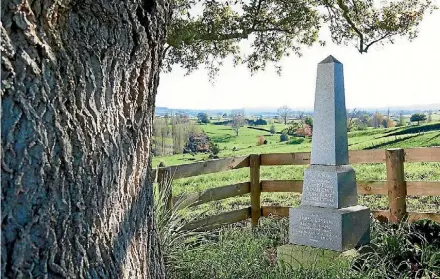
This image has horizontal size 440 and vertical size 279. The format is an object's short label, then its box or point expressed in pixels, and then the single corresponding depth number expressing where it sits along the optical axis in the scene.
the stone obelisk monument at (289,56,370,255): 5.84
